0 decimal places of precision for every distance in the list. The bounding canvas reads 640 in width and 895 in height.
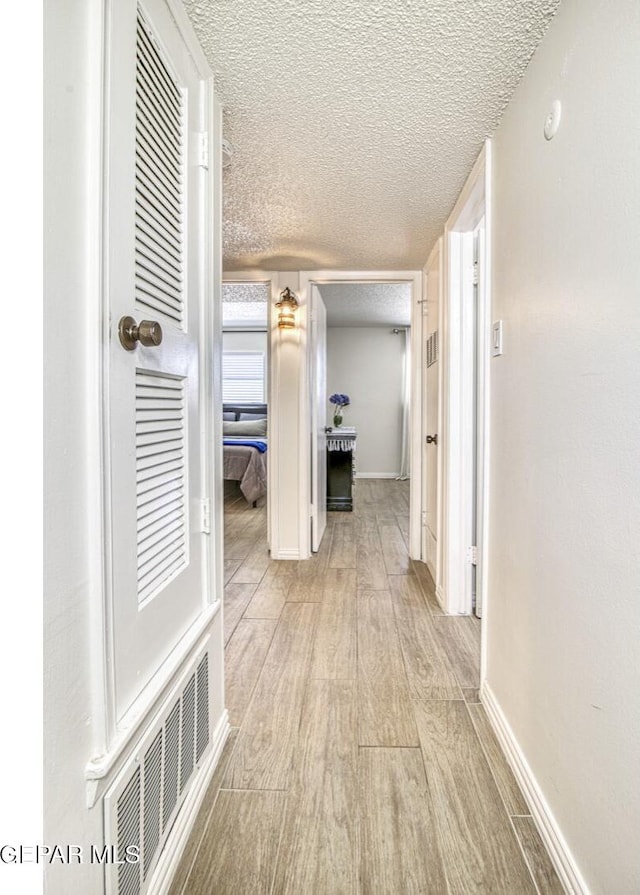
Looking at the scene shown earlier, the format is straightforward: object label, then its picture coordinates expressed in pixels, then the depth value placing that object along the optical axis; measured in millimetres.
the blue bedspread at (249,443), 5875
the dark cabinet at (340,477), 5227
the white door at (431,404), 2957
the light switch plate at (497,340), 1641
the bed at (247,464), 5637
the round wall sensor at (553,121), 1173
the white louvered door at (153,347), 861
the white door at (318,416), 3621
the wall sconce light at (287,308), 3344
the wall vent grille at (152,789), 847
